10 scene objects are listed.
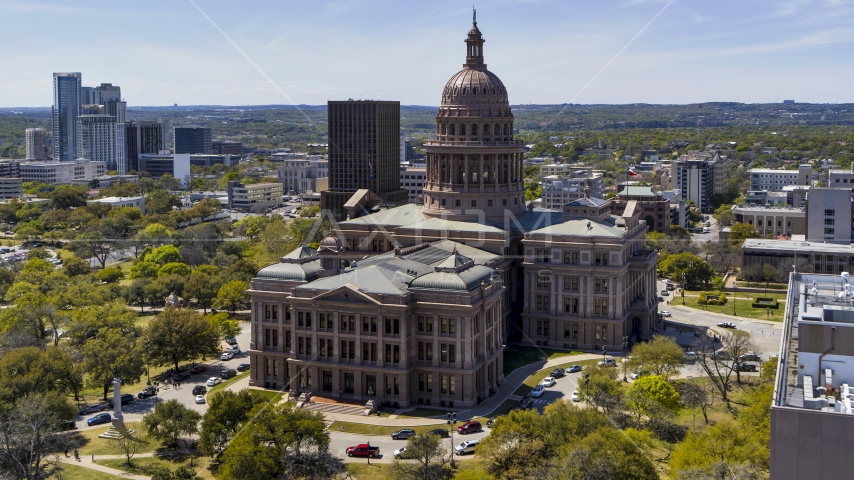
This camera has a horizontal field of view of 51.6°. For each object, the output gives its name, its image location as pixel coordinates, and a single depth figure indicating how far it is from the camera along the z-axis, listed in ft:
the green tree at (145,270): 535.60
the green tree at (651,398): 280.31
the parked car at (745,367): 346.17
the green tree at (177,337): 357.20
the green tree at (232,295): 456.45
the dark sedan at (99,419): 304.89
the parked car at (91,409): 318.65
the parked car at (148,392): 333.83
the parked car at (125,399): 327.22
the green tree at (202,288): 466.70
